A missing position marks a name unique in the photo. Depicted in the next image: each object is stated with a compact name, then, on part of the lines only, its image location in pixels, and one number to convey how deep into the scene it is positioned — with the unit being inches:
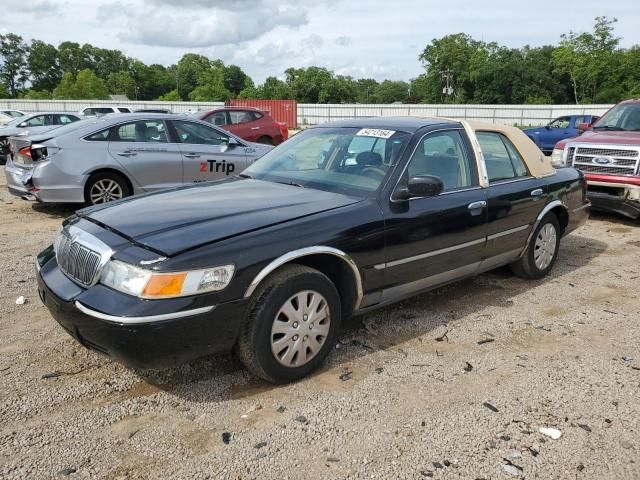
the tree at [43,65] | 4104.3
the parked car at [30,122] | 591.5
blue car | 824.3
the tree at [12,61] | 4023.1
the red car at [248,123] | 583.5
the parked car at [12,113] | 802.2
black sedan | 113.7
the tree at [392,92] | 5066.9
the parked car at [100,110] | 938.2
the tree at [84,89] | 2955.2
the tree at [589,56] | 2177.0
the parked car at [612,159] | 306.2
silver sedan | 298.2
